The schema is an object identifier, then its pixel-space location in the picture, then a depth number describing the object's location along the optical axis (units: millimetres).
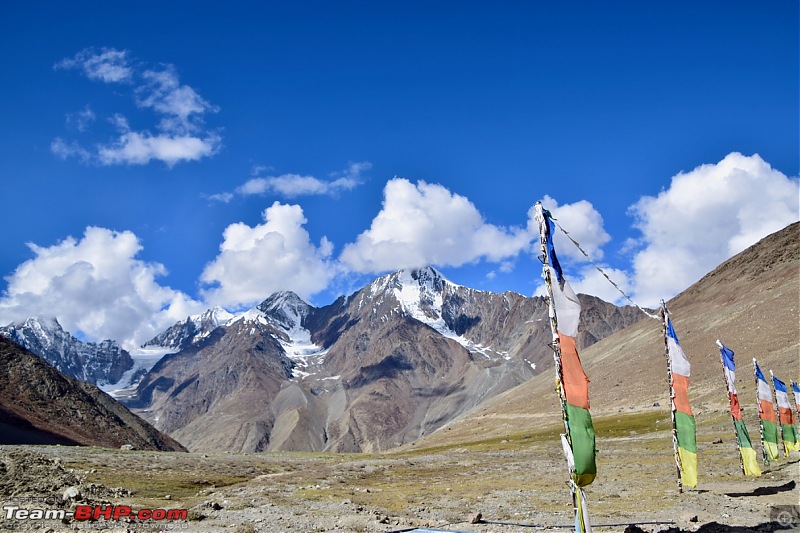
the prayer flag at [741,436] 30750
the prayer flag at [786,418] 41162
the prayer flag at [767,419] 35594
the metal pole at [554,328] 14497
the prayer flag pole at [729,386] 31203
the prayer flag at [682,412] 25703
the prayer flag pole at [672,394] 27078
